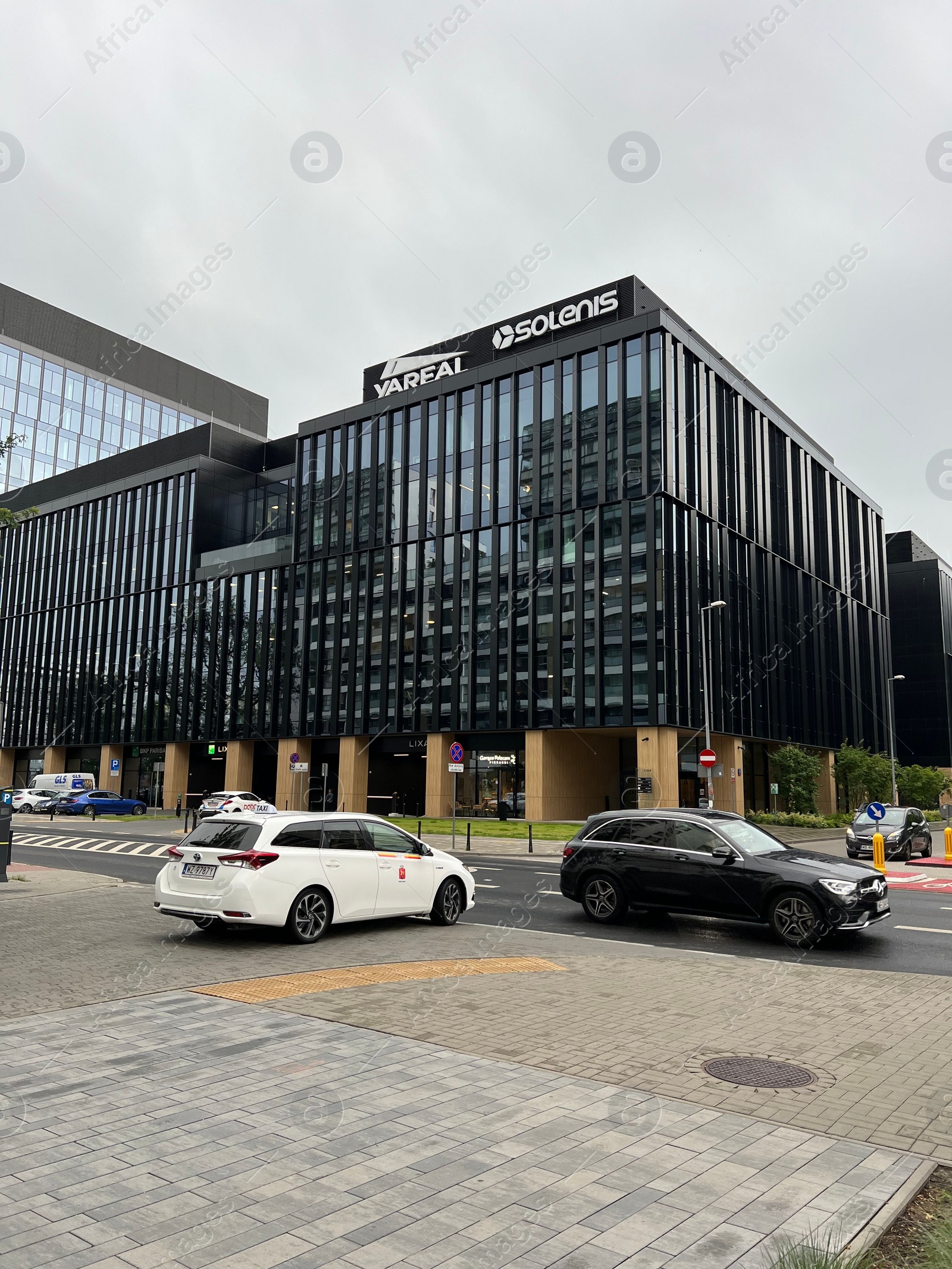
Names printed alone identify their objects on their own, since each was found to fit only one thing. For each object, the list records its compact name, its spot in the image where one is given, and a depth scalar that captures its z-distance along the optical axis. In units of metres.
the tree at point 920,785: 67.12
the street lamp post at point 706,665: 40.00
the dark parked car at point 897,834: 27.41
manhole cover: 5.95
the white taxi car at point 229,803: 35.59
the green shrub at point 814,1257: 3.26
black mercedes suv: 11.66
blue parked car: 52.56
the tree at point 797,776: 53.72
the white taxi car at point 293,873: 10.65
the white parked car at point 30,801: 54.28
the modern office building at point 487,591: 46.09
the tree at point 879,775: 60.75
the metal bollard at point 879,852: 19.70
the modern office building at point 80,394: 96.81
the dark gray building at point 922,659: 95.94
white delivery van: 57.88
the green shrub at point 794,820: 45.78
